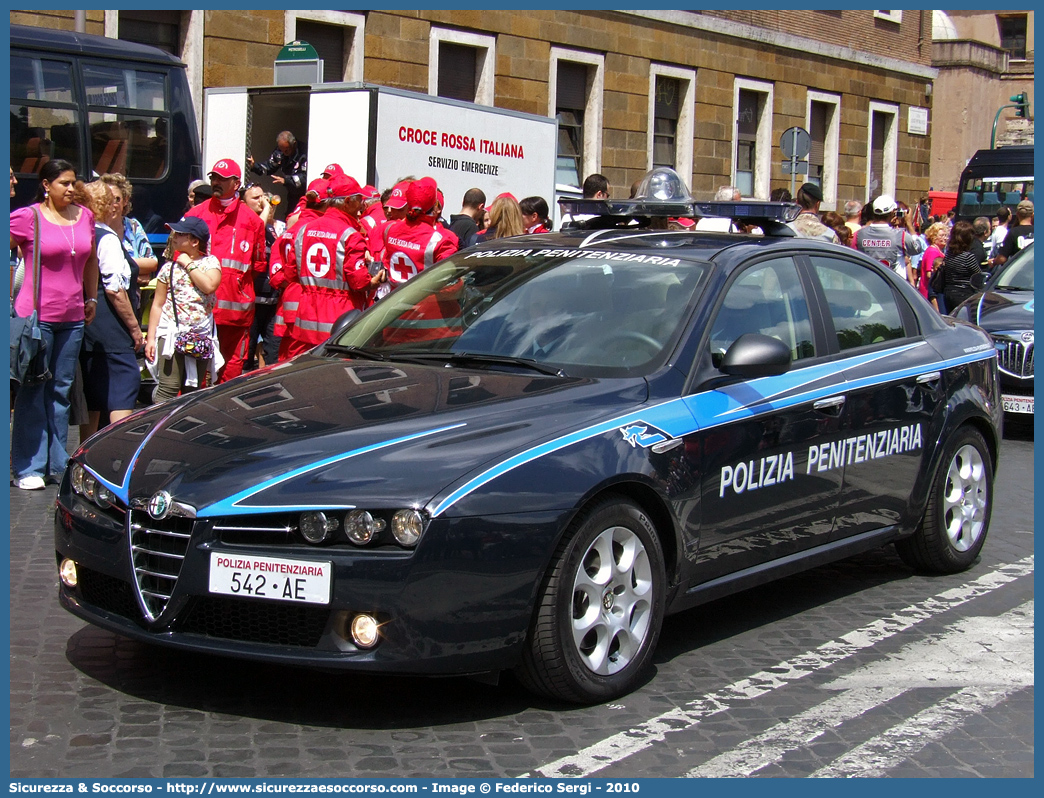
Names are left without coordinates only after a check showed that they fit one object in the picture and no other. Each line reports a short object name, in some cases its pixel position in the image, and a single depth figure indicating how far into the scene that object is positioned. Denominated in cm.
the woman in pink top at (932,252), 1877
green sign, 1811
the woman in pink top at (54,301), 815
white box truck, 1561
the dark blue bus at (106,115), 1445
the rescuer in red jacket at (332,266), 941
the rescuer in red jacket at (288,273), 978
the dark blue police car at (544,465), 416
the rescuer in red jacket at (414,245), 966
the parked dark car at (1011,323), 1195
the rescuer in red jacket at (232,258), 1039
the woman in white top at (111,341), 870
